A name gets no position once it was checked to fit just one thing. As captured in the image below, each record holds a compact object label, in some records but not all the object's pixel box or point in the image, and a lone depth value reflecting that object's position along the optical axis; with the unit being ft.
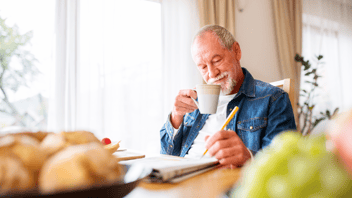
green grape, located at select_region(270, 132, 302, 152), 0.50
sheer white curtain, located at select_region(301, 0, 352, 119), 12.89
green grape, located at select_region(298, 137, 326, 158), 0.46
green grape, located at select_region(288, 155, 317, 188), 0.44
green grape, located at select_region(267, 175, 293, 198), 0.46
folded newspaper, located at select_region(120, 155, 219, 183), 1.61
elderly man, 3.61
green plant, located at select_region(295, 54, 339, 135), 10.45
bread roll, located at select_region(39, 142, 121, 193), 0.85
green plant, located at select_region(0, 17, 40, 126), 6.06
